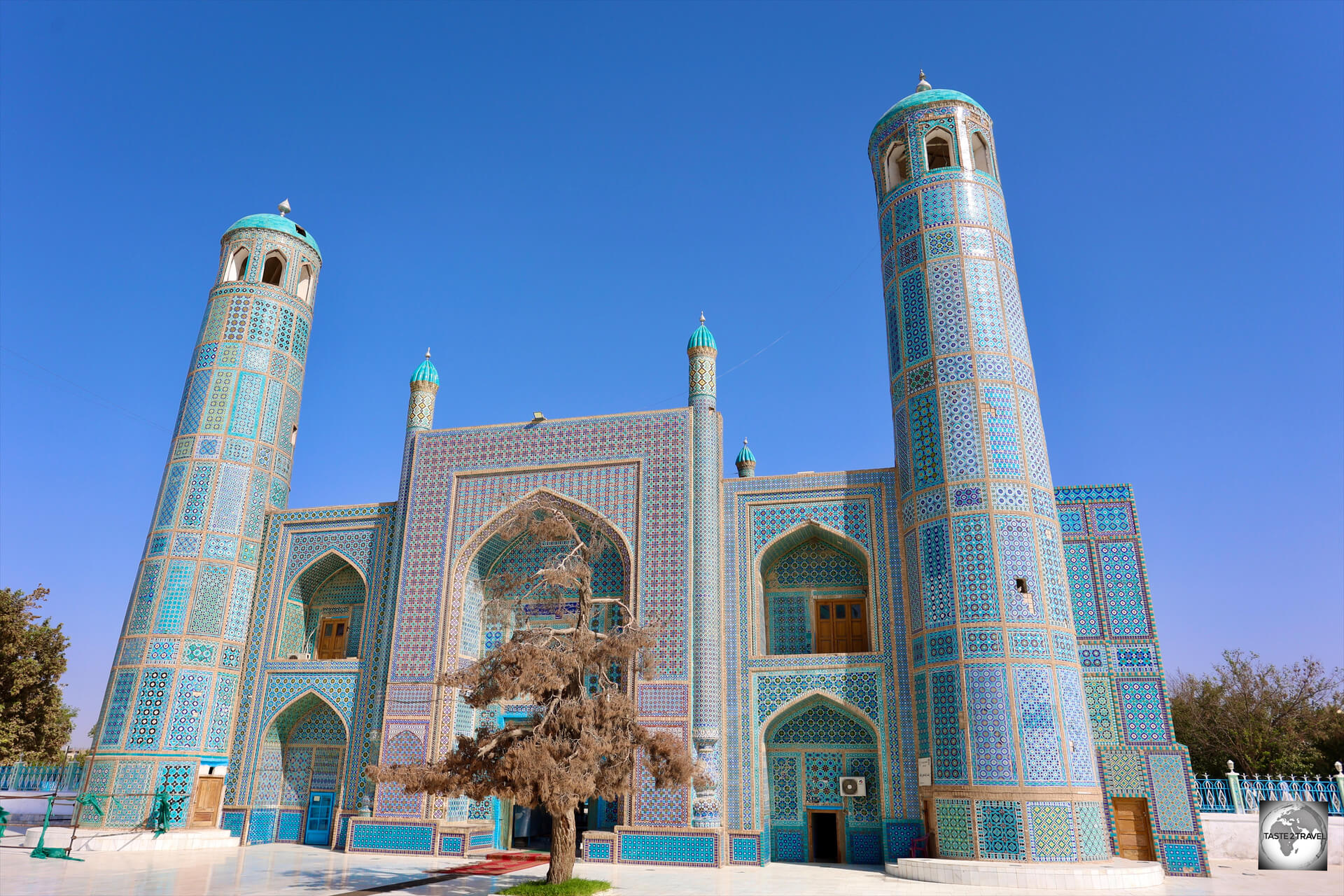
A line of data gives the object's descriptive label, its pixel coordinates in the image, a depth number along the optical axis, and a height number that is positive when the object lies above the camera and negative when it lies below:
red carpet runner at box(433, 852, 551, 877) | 12.16 -1.33
